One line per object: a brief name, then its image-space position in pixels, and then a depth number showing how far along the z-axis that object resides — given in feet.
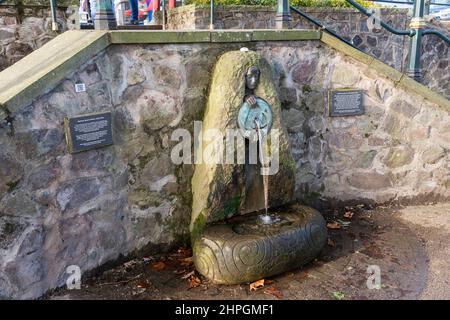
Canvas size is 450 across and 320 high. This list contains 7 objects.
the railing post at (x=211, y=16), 19.26
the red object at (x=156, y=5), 25.19
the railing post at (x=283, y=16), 13.83
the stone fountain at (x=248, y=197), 10.23
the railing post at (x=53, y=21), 14.25
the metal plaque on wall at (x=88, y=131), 9.82
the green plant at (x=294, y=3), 21.71
